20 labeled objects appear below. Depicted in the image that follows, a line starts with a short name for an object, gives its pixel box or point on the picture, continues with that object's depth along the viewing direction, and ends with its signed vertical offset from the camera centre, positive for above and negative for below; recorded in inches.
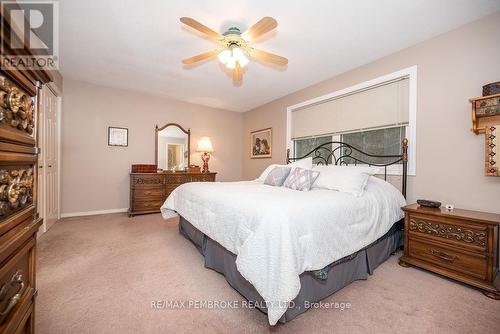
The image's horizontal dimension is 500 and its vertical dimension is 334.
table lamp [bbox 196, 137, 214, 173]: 194.4 +15.4
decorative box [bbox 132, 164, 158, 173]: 165.9 -4.0
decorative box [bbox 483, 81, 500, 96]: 75.1 +28.4
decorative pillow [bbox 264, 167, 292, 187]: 110.8 -5.9
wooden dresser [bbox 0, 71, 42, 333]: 27.1 -5.6
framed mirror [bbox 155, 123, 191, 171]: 186.9 +14.6
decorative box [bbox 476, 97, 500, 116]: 75.4 +22.2
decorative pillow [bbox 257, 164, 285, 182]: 133.0 -6.5
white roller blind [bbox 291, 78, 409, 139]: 107.2 +32.4
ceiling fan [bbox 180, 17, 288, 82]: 74.0 +47.3
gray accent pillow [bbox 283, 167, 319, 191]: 96.1 -6.4
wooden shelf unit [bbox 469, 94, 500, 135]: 75.6 +20.0
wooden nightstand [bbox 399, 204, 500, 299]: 67.9 -26.8
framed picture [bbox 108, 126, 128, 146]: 167.0 +20.9
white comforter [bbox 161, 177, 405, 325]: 50.4 -18.4
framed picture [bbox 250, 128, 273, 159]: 192.5 +20.4
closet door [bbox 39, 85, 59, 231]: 117.7 +1.7
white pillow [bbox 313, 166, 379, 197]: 87.1 -5.5
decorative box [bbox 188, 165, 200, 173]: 190.7 -4.8
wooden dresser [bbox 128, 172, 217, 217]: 159.2 -19.8
